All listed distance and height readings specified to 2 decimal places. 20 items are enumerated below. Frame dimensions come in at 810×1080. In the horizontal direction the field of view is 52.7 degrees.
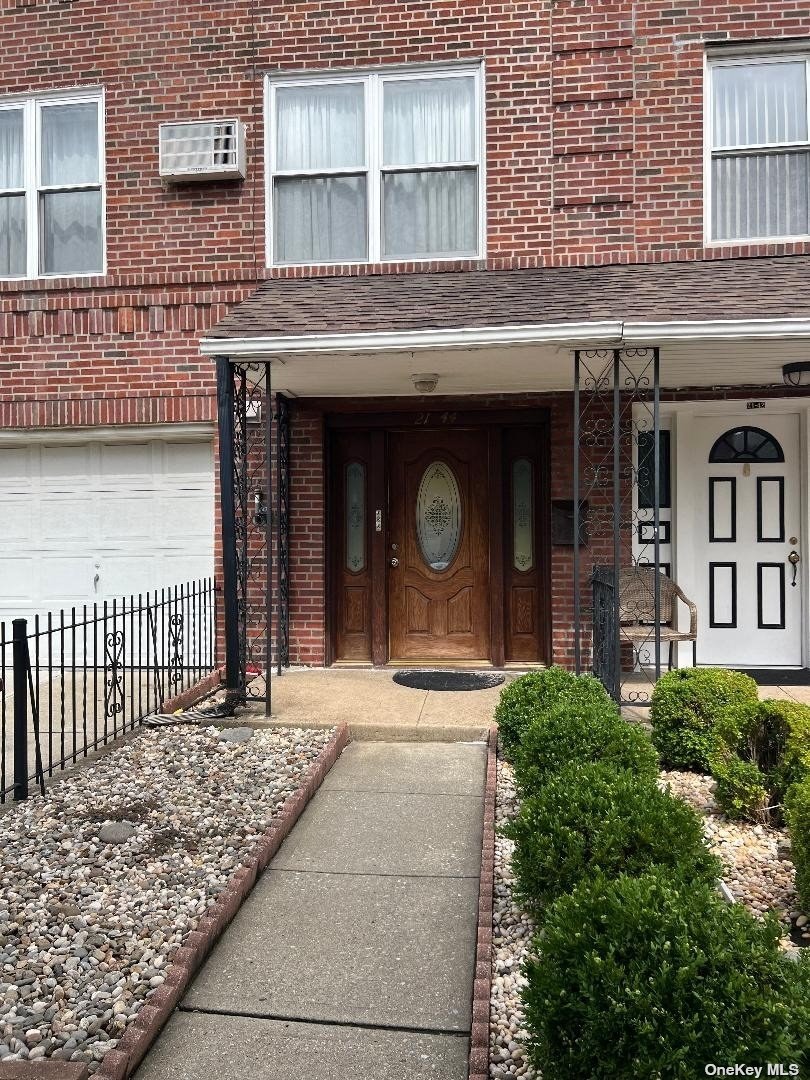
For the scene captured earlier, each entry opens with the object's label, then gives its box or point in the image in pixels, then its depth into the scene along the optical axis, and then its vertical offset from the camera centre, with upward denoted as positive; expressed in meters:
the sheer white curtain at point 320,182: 7.82 +3.55
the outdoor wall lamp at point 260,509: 7.63 +0.39
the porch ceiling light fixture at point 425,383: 6.90 +1.45
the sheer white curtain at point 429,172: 7.70 +3.58
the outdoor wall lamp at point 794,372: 6.56 +1.44
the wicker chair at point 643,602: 7.16 -0.47
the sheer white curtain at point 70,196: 8.12 +3.54
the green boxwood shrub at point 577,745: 3.80 -0.94
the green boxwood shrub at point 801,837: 3.10 -1.11
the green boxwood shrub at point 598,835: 2.80 -1.02
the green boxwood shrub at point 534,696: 4.79 -0.87
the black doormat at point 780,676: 7.04 -1.13
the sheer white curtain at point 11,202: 8.23 +3.53
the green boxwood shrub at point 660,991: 1.85 -1.05
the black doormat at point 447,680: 6.99 -1.15
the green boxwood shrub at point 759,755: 4.00 -1.05
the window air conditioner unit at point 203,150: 7.63 +3.75
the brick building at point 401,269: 7.39 +2.64
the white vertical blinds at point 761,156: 7.39 +3.57
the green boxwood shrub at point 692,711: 4.91 -0.98
